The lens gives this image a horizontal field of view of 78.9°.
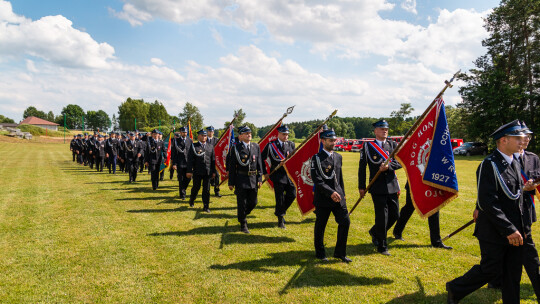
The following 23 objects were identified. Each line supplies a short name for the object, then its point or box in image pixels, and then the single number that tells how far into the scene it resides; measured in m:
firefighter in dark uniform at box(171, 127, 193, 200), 11.68
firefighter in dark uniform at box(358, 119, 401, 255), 5.91
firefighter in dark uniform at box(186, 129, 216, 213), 9.17
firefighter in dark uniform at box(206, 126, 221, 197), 9.77
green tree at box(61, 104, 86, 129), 137.25
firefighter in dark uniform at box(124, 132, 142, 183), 15.02
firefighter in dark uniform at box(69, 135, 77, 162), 26.23
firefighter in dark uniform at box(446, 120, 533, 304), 3.61
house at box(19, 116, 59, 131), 118.25
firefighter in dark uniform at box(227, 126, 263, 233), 7.47
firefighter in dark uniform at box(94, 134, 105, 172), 19.37
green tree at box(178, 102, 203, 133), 71.80
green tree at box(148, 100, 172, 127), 104.34
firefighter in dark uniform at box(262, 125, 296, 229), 7.86
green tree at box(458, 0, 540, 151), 36.22
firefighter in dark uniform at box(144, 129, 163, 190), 13.02
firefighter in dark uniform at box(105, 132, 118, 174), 18.16
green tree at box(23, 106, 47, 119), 157.57
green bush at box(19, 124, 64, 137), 67.62
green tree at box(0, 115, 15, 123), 143.98
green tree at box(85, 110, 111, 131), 145.75
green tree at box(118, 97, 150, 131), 103.00
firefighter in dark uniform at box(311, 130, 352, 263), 5.49
